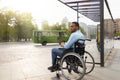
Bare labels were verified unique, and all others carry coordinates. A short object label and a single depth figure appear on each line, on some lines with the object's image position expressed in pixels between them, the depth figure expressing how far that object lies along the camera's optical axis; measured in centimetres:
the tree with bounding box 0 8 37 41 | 1935
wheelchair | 231
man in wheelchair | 242
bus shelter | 332
